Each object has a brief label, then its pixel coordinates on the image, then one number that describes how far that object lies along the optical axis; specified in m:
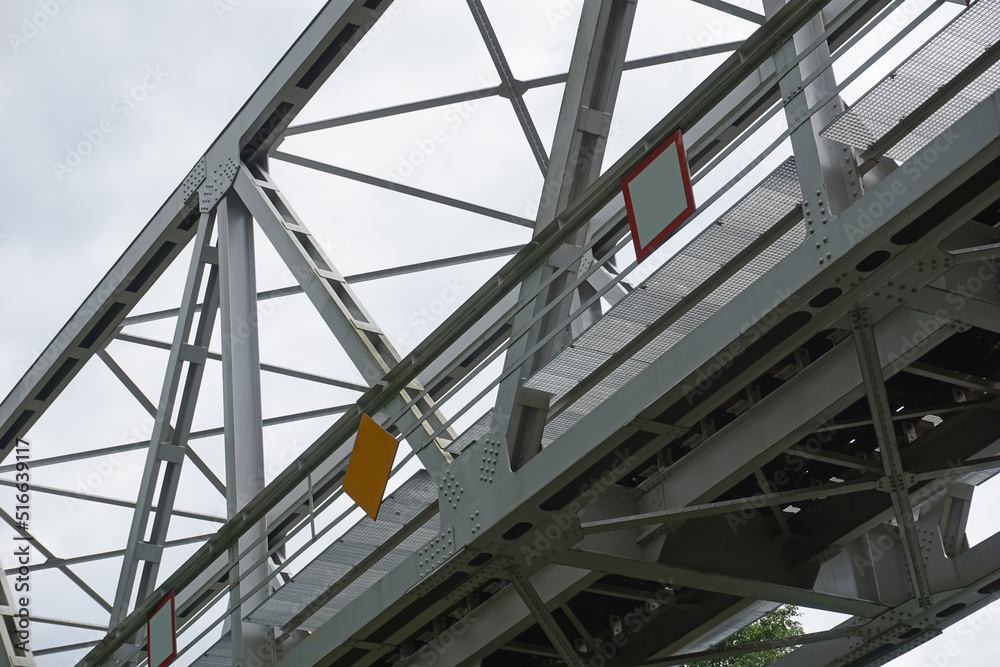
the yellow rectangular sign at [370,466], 8.15
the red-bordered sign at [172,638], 11.22
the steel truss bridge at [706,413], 6.38
